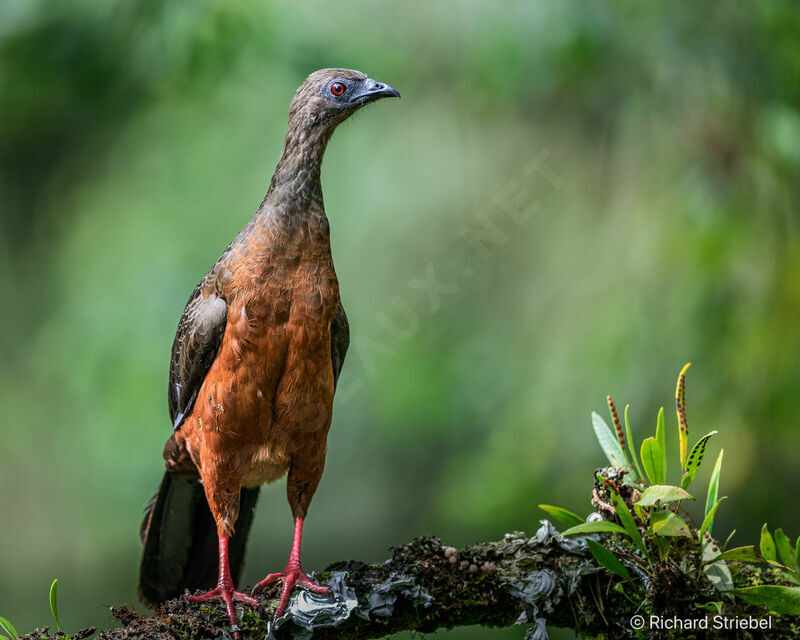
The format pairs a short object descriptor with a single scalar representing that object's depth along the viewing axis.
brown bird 8.84
